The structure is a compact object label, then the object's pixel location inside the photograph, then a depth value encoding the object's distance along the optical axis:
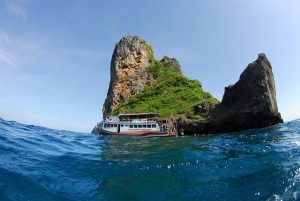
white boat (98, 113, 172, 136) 30.32
